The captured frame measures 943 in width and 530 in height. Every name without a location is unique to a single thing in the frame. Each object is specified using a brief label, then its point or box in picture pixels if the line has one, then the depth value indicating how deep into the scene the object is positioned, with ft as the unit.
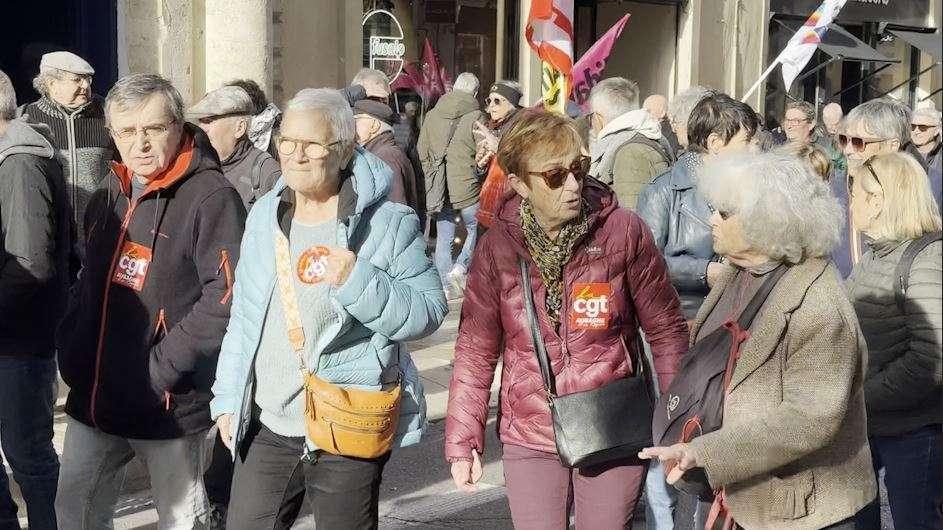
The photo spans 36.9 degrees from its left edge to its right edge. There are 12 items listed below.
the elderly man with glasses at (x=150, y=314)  14.51
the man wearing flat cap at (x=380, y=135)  27.48
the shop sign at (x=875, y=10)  65.87
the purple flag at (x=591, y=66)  38.24
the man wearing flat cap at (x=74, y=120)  26.18
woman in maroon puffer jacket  13.29
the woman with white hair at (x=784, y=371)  11.19
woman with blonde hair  14.71
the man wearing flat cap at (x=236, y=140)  21.20
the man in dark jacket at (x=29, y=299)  15.96
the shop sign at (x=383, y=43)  47.65
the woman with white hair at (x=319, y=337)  13.35
